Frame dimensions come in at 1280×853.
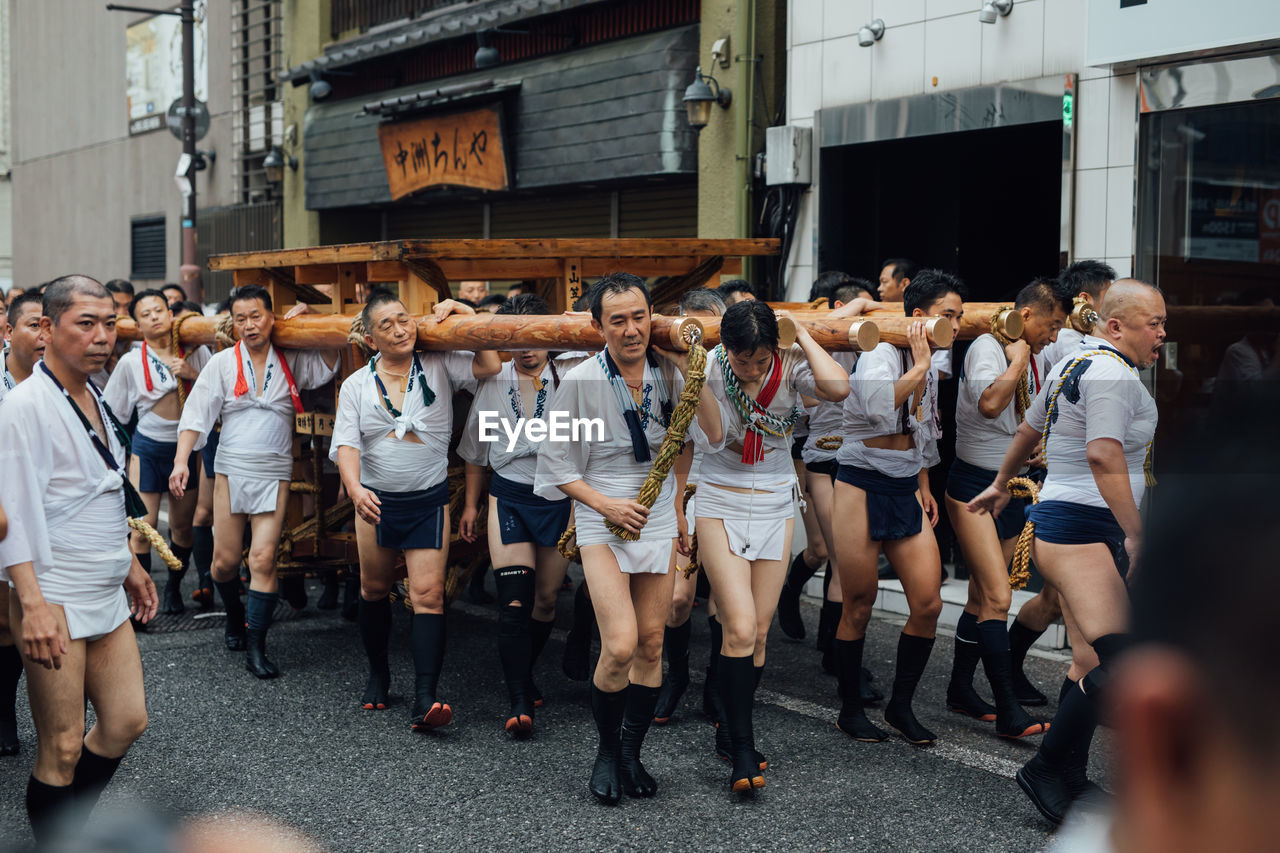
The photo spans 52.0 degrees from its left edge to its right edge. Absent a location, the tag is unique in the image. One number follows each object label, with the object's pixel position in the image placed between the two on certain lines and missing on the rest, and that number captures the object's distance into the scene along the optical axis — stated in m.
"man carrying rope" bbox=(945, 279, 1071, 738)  5.57
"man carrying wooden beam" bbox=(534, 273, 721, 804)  4.91
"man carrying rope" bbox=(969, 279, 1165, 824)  4.42
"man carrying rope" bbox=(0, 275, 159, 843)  3.87
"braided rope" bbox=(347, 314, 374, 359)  6.38
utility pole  15.02
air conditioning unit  10.09
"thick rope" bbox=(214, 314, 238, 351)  7.36
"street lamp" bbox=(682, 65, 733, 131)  10.58
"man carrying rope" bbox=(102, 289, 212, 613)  8.13
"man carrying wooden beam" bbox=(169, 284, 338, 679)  6.93
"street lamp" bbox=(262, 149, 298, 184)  16.28
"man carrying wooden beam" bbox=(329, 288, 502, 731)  5.90
